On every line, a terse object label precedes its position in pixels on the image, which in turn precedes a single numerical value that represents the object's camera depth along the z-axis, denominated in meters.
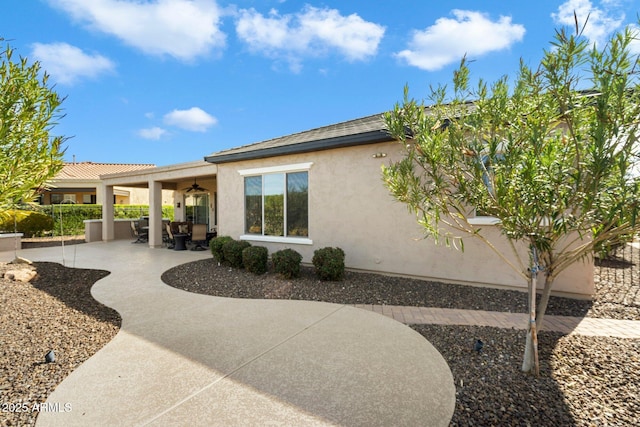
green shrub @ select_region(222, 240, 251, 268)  8.59
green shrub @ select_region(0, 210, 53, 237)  16.07
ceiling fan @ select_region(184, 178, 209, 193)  14.64
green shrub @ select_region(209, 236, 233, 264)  9.25
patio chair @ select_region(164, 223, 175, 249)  13.68
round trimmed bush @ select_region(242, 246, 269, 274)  7.96
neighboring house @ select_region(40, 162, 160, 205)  25.09
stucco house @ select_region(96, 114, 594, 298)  6.80
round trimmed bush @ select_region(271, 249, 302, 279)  7.39
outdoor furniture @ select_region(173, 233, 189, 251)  12.94
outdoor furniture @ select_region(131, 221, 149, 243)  15.52
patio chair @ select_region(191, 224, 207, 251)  12.93
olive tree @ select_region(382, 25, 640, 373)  2.35
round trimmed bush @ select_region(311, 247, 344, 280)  7.12
